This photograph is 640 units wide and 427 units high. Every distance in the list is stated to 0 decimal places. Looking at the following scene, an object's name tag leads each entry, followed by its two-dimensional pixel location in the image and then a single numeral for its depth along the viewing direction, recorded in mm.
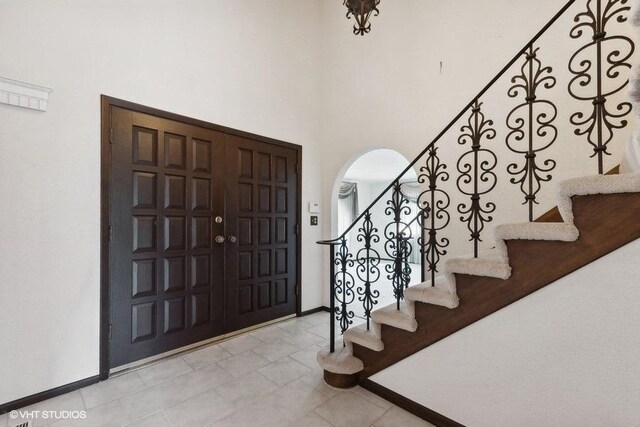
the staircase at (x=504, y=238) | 1154
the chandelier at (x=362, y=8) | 1739
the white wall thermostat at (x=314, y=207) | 3709
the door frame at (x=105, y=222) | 2211
